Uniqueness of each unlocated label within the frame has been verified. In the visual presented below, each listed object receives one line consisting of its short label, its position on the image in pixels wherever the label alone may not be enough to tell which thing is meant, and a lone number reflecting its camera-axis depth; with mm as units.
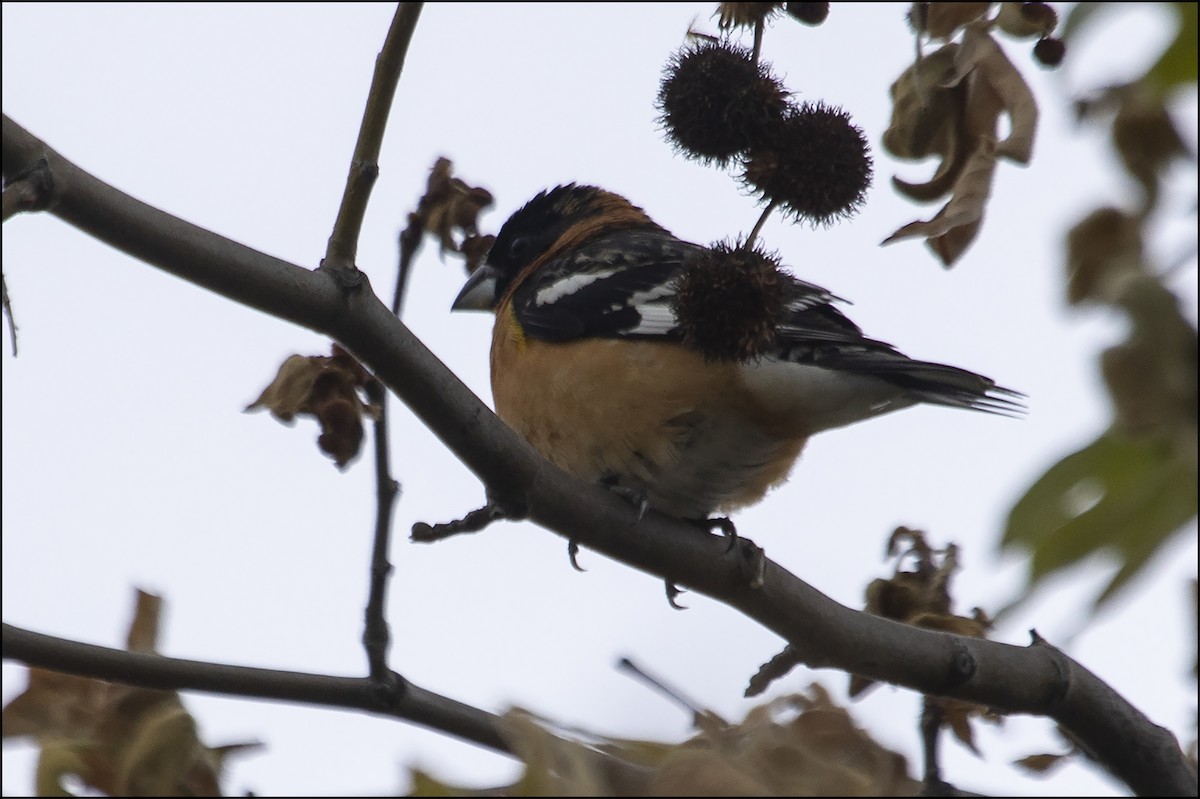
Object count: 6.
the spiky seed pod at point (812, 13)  6180
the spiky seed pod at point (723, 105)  6781
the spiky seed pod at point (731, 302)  6727
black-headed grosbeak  9312
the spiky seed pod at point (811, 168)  6625
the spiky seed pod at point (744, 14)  6234
